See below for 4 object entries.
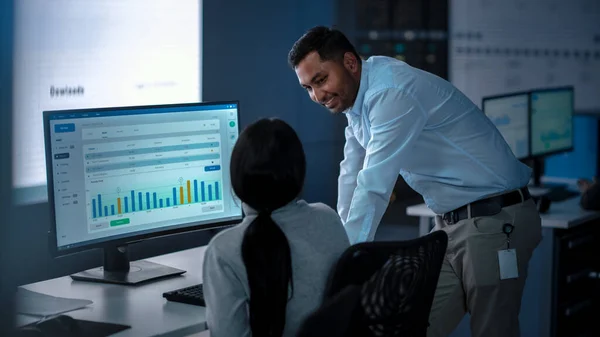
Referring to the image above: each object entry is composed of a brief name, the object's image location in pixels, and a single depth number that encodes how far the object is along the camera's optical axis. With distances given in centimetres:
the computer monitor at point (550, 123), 434
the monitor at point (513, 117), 405
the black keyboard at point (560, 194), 409
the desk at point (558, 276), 369
